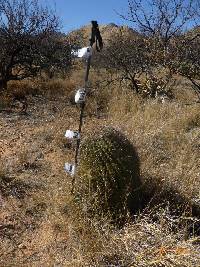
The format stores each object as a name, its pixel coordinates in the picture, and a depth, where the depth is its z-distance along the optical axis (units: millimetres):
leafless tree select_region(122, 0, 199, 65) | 5174
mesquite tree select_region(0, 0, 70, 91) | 5377
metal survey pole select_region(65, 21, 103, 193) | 2370
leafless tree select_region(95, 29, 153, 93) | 6412
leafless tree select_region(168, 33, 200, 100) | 4220
